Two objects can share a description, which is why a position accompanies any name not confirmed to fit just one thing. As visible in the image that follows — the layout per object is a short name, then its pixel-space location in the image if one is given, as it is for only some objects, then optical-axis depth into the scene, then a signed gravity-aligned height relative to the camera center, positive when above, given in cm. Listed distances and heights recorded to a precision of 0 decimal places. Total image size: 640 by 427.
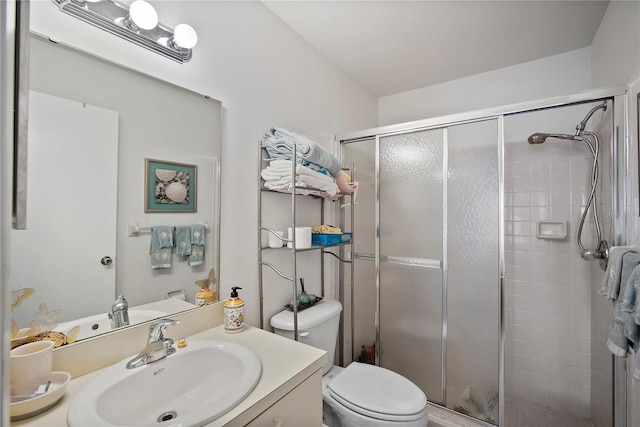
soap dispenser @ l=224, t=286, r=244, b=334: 117 -40
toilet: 123 -82
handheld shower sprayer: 151 +12
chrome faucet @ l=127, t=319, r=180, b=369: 89 -42
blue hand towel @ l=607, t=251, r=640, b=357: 94 -34
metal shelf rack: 135 -7
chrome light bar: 87 +63
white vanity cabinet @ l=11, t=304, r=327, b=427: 72 -48
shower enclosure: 160 -26
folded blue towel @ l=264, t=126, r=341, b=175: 136 +34
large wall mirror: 79 +8
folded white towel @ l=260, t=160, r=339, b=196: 138 +20
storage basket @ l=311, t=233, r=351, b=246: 153 -11
